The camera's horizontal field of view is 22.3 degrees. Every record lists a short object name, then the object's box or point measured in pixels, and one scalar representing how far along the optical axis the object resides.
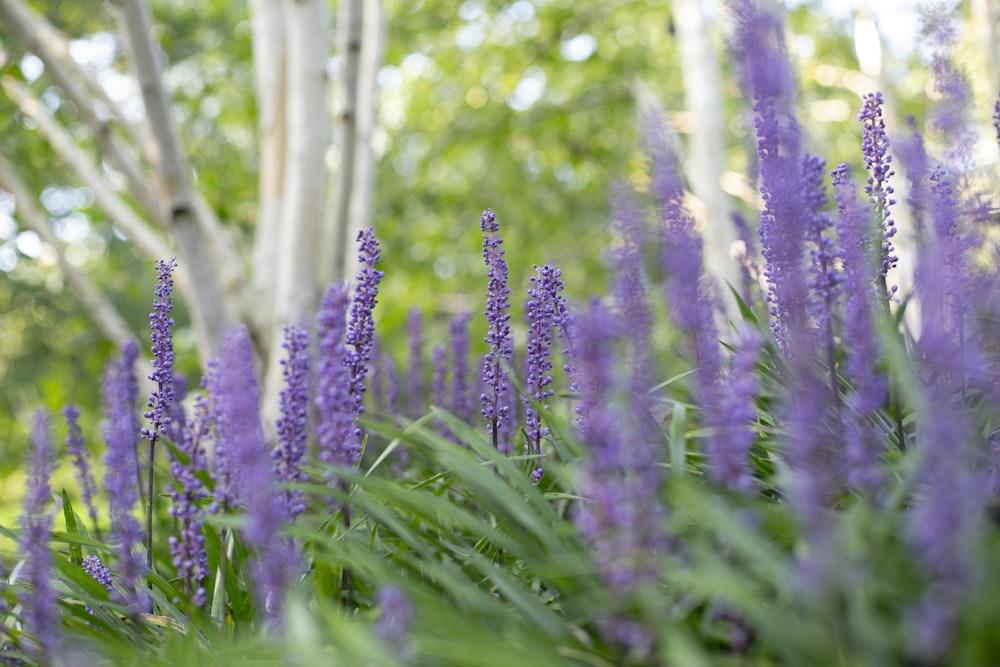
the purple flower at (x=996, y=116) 1.58
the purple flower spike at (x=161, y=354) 1.51
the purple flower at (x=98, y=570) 1.50
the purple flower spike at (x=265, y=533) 1.34
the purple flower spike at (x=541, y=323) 1.52
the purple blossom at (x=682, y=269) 1.55
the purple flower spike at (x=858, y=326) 1.36
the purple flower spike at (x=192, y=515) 1.50
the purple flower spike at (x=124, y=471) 1.43
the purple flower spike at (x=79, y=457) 1.74
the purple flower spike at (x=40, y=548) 1.36
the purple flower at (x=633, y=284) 1.50
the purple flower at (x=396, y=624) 1.29
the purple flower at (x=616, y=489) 1.30
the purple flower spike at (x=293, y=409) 1.47
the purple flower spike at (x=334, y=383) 1.42
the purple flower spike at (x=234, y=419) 1.35
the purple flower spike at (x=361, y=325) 1.49
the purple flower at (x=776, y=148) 1.45
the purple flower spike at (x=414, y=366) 2.00
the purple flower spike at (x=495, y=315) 1.52
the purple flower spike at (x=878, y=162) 1.51
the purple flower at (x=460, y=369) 1.87
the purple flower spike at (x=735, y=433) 1.33
